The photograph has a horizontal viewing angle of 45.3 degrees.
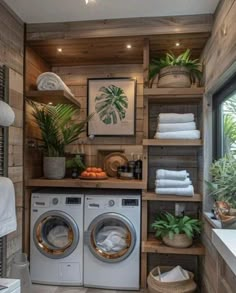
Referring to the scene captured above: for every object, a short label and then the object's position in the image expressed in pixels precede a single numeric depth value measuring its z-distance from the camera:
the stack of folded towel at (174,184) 2.65
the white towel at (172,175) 2.67
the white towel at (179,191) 2.64
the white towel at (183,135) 2.70
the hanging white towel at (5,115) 2.17
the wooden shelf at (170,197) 2.67
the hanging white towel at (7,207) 2.18
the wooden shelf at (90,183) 2.75
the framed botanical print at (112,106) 3.31
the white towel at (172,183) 2.66
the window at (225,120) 2.21
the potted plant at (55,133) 2.93
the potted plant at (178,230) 2.59
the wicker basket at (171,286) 2.44
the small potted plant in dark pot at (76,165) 3.12
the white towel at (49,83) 2.78
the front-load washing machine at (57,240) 2.80
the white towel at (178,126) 2.73
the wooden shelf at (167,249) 2.62
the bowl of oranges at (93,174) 2.91
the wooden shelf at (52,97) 2.76
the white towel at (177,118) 2.75
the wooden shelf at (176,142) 2.69
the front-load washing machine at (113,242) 2.73
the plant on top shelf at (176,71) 2.72
